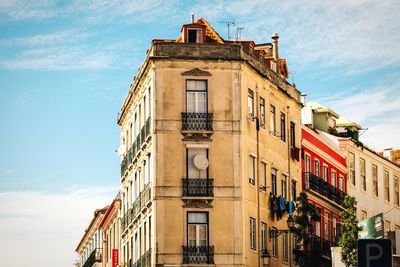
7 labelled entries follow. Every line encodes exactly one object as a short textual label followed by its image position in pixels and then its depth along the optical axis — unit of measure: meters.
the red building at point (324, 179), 62.26
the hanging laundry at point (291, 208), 57.00
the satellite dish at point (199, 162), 51.58
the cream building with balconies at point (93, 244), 82.44
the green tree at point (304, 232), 54.41
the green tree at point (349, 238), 51.28
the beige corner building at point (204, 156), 51.12
